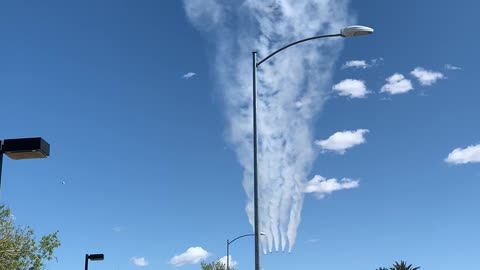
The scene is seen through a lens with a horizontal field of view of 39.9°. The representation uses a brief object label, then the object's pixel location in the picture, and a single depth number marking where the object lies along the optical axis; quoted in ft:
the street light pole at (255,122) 53.36
